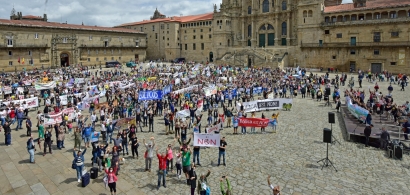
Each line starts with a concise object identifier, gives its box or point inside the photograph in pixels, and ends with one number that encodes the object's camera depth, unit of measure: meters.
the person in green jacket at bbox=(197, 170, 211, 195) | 9.60
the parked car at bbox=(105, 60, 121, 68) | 66.94
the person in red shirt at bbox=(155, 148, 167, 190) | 11.59
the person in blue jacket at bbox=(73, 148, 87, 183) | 11.78
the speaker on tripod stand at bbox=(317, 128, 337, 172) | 13.26
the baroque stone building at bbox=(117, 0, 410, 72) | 50.25
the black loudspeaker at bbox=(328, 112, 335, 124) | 15.53
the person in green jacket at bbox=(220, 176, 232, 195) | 9.45
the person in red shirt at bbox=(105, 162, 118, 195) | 10.47
